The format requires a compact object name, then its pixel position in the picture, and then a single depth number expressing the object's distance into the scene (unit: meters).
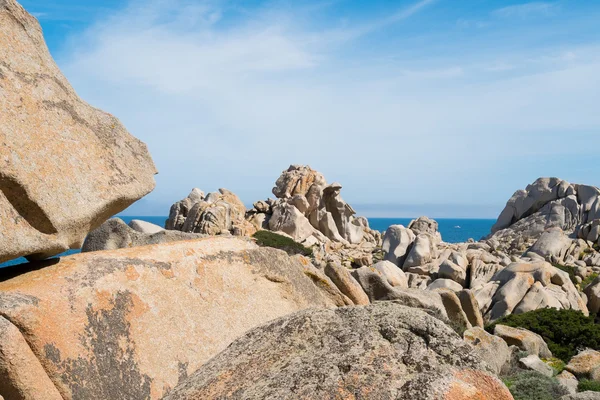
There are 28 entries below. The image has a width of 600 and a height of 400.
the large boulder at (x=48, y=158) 6.52
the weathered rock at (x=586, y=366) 17.17
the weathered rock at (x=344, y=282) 12.08
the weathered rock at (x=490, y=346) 16.88
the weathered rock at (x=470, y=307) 24.62
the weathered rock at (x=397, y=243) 45.81
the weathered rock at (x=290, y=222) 59.28
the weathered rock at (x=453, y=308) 22.28
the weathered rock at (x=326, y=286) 10.88
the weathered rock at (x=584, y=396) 11.81
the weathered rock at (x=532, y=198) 71.69
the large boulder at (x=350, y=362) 3.95
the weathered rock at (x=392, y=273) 31.80
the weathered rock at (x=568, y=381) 15.31
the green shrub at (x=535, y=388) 14.05
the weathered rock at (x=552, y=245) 45.25
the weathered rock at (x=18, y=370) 5.95
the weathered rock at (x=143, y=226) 18.67
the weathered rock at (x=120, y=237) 10.20
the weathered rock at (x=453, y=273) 35.44
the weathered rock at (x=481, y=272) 34.09
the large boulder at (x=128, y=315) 6.34
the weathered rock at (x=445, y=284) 31.66
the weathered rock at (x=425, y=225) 64.69
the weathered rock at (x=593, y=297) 31.08
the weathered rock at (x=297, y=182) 66.50
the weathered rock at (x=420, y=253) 42.97
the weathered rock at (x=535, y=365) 17.42
